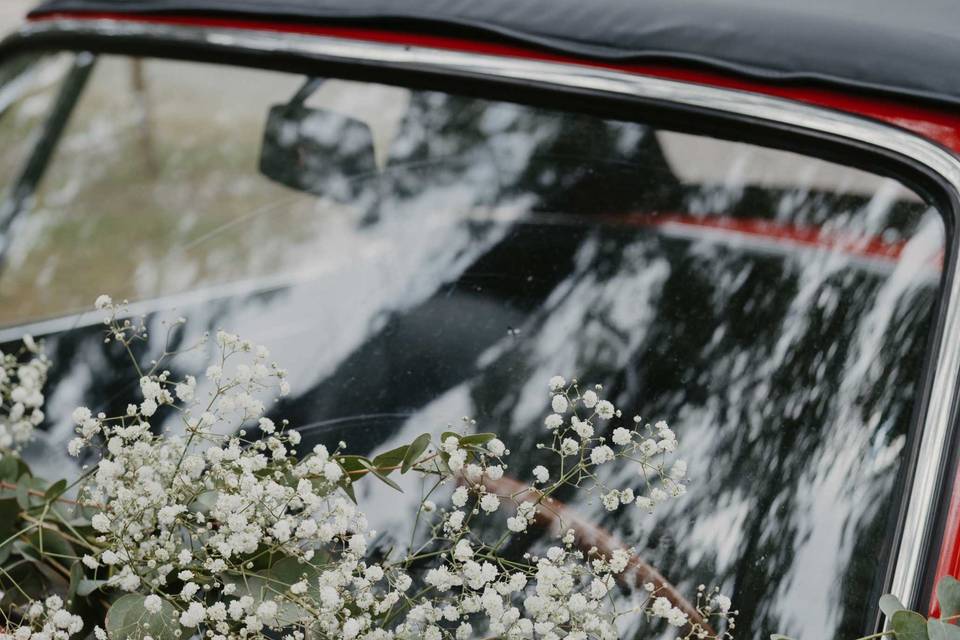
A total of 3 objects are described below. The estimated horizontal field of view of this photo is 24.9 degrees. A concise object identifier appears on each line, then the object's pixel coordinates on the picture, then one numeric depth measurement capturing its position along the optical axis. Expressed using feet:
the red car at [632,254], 4.24
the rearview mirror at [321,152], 5.34
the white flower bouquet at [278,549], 3.87
